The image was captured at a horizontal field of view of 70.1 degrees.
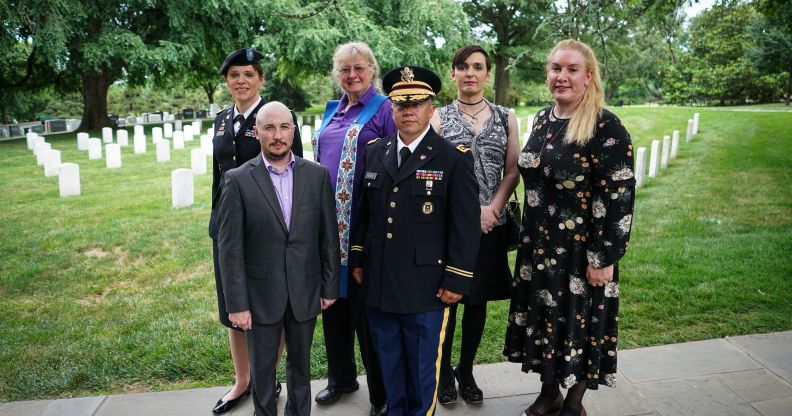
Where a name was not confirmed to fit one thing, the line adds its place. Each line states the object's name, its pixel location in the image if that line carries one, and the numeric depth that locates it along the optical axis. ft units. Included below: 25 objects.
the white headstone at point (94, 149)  53.16
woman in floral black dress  9.68
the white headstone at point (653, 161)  40.40
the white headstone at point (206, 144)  54.45
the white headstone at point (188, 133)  70.28
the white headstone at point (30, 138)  63.64
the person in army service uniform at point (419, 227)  9.43
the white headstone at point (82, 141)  62.39
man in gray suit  9.45
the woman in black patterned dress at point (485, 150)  11.04
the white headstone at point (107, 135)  68.13
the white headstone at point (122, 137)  66.22
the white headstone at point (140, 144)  58.80
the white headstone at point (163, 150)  51.62
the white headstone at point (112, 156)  47.73
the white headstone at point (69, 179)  34.81
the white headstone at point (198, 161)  43.06
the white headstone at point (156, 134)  64.10
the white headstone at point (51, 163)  43.27
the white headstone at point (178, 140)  63.46
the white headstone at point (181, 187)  31.42
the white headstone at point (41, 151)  49.62
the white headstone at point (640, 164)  35.90
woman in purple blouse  10.83
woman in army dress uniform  10.97
